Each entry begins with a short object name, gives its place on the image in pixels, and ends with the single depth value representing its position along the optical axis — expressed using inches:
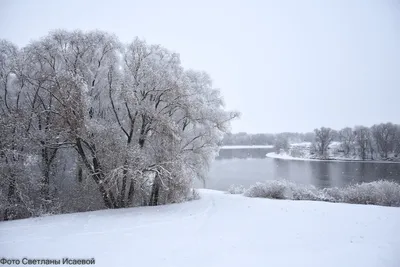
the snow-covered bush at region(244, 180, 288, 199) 801.6
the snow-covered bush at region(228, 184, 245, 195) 959.6
